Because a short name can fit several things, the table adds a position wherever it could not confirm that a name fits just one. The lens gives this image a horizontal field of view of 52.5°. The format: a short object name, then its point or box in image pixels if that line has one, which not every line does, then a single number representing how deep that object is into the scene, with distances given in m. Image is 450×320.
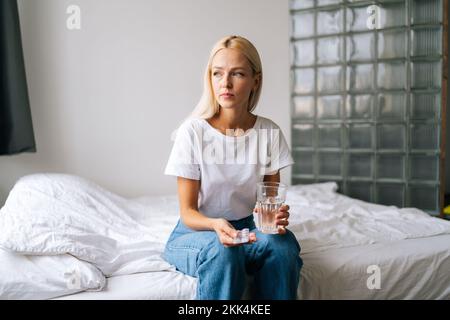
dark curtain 2.26
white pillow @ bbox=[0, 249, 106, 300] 1.25
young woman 1.20
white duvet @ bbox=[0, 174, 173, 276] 1.35
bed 1.30
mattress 1.32
